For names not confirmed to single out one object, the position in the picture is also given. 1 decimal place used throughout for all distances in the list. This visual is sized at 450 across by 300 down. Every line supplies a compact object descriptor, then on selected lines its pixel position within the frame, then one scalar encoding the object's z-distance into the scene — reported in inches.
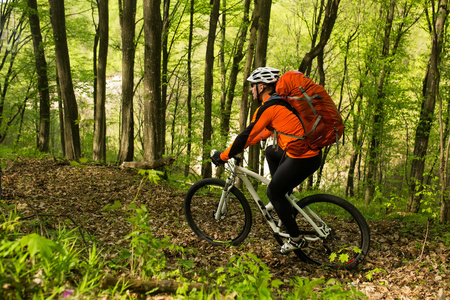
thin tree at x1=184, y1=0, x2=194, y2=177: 484.2
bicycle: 142.5
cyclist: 131.3
